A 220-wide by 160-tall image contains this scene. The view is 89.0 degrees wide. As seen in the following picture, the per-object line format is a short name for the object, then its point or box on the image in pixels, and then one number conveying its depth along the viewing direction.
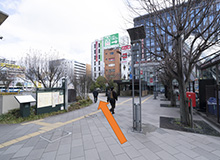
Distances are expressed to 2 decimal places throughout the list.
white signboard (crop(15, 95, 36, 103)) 6.02
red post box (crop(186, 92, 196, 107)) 7.81
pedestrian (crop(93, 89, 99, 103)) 12.78
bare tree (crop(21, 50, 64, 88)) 11.44
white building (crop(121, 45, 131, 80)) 47.99
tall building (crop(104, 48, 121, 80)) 52.57
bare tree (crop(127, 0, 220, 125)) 4.67
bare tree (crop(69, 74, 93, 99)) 13.13
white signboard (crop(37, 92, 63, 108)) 6.83
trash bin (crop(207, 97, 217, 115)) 5.99
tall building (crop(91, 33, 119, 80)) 59.99
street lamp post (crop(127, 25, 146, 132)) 4.29
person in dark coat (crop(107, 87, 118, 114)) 7.09
